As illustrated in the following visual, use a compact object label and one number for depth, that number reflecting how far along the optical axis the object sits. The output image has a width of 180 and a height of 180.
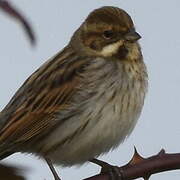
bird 1.91
